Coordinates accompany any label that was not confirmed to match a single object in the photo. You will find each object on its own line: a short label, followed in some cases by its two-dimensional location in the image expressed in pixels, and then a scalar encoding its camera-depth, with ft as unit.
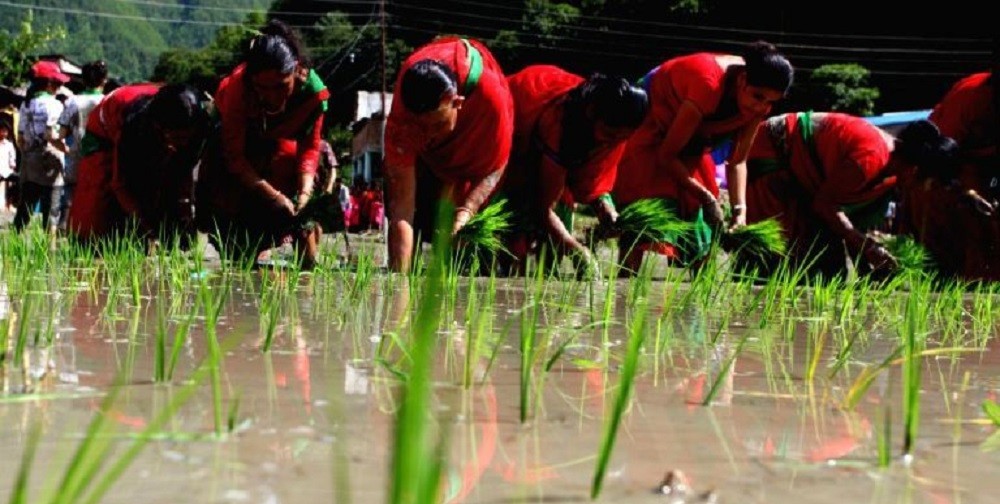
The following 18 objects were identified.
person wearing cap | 28.19
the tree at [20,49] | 107.55
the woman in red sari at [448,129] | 14.46
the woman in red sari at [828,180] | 19.63
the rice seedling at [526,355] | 5.12
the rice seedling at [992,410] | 5.50
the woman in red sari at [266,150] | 16.84
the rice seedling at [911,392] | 4.79
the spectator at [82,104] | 25.67
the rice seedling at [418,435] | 2.62
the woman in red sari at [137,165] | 17.53
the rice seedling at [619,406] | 3.84
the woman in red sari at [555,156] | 16.38
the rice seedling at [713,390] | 5.67
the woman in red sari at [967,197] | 20.68
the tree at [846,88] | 82.17
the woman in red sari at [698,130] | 16.81
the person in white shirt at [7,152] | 35.04
